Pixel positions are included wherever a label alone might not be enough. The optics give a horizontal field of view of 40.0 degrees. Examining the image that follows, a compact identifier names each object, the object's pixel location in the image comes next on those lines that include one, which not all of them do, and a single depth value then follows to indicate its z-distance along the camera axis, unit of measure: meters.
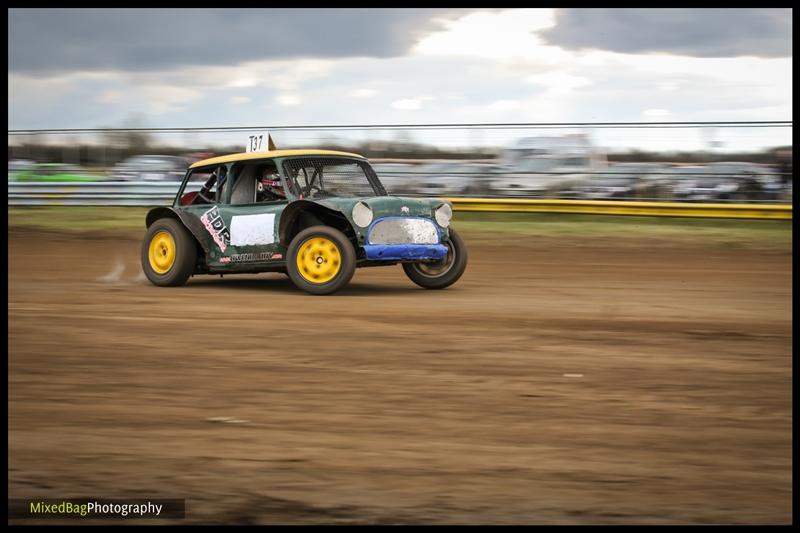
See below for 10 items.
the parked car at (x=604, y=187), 19.24
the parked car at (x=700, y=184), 18.75
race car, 10.38
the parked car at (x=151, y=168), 21.86
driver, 11.08
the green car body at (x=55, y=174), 22.56
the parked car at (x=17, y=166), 23.00
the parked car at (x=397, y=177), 20.34
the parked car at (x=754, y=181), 18.45
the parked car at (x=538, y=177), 19.55
